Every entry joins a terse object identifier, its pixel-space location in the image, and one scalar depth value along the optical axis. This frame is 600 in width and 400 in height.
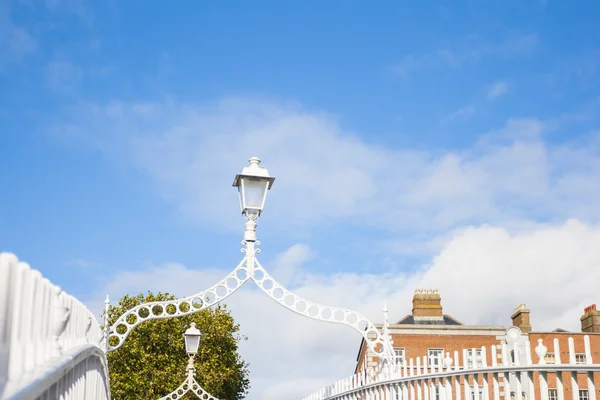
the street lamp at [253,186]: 12.71
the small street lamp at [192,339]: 17.47
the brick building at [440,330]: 45.69
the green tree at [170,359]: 33.59
